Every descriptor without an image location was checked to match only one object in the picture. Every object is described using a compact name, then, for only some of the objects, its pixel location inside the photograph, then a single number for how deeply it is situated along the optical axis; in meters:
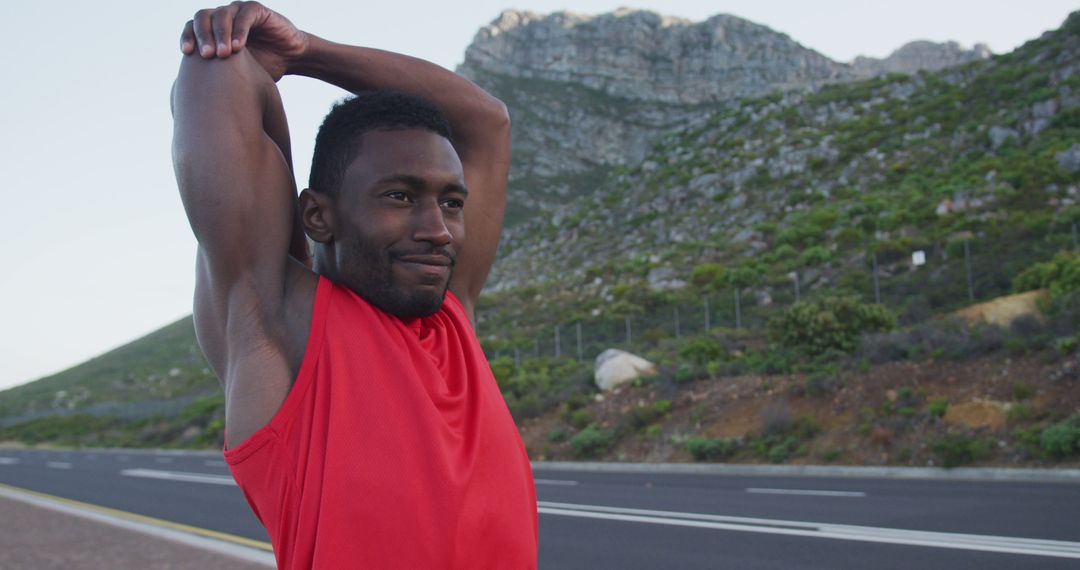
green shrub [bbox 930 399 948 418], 15.76
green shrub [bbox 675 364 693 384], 21.81
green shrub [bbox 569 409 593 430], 21.98
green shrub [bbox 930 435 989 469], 14.20
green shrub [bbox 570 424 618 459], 20.42
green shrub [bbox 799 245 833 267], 33.22
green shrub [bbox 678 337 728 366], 24.00
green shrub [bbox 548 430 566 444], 21.83
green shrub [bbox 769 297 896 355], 20.81
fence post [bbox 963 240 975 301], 24.42
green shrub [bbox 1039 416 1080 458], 13.35
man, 1.48
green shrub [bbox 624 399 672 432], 20.62
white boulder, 23.69
